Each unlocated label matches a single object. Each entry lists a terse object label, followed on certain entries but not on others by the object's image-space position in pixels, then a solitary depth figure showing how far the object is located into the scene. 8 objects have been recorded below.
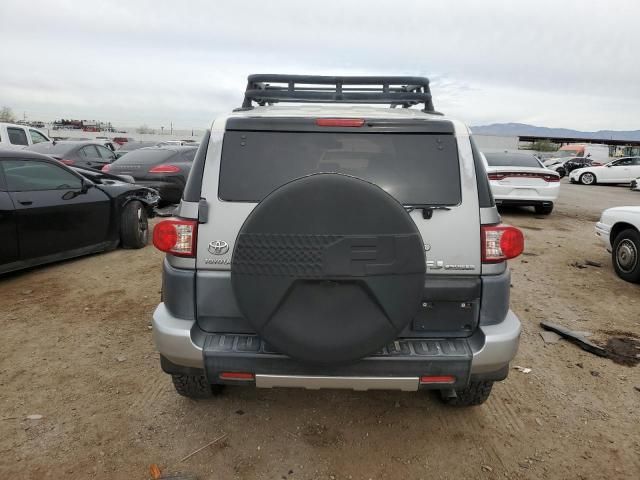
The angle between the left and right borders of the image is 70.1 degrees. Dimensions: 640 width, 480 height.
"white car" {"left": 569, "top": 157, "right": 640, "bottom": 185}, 23.33
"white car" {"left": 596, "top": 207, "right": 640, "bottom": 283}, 5.63
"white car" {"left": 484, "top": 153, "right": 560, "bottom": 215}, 10.21
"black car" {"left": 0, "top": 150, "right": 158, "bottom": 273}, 4.98
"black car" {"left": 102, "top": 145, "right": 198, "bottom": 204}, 9.45
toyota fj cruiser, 2.03
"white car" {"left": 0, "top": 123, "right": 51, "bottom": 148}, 12.04
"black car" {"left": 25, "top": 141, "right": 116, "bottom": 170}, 10.91
